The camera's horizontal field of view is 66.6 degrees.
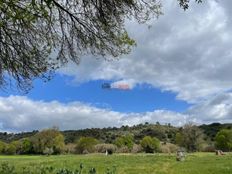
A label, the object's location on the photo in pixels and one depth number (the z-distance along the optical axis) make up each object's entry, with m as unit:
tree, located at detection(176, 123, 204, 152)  40.12
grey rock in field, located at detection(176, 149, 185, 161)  14.22
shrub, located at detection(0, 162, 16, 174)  5.12
